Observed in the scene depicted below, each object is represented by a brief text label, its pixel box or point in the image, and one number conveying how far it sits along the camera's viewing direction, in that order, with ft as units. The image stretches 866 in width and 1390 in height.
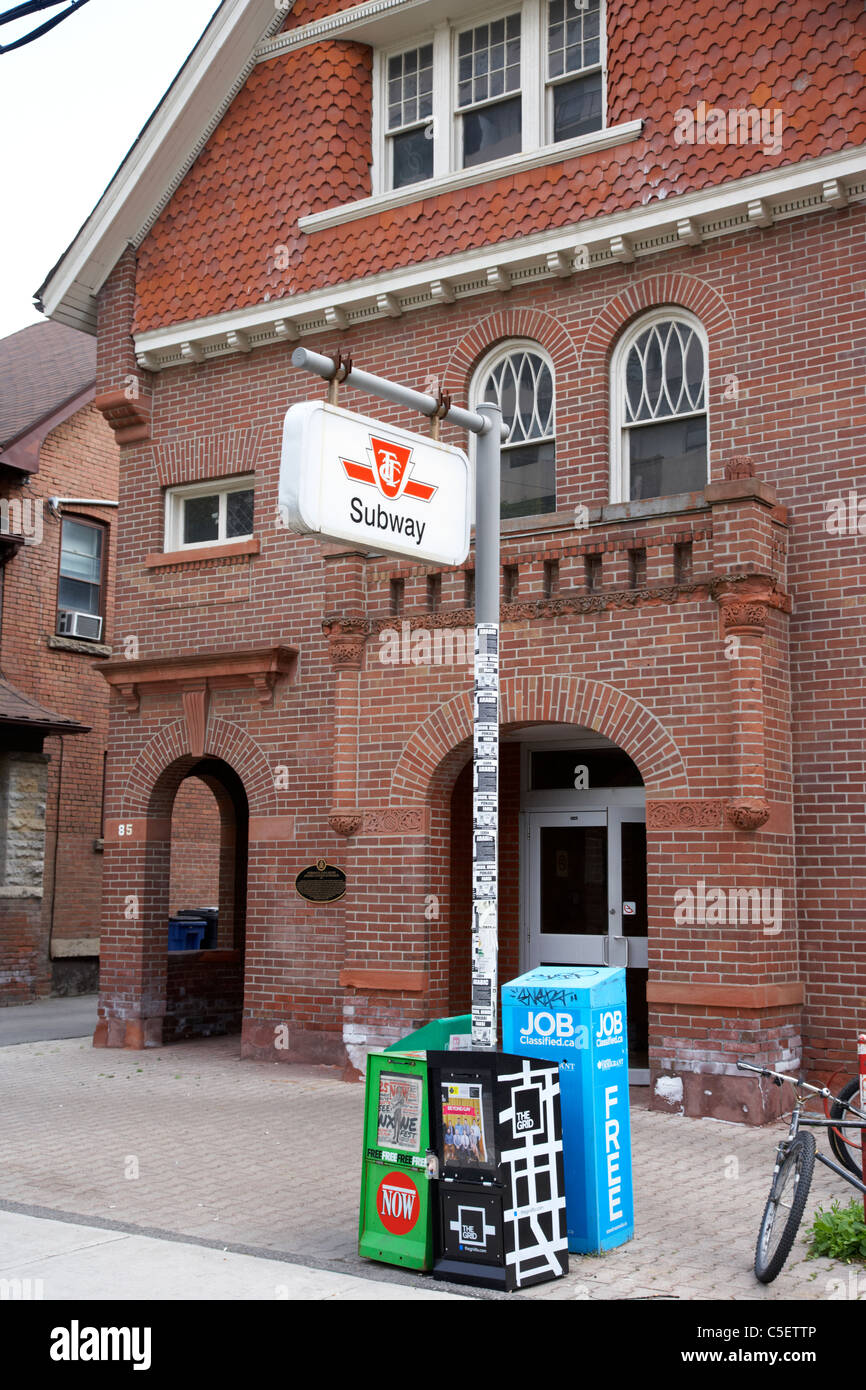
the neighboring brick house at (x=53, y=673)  65.26
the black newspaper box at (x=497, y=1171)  19.74
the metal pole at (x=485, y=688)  21.52
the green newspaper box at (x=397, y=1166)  20.54
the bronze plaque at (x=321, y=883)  42.55
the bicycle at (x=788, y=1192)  19.07
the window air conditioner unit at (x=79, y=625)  70.08
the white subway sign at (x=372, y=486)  20.70
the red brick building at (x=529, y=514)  34.45
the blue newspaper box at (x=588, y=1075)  21.29
